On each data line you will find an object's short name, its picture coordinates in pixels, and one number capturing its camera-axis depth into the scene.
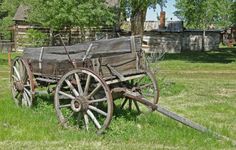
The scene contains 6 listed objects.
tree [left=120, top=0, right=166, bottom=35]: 34.56
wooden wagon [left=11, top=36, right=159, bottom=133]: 8.46
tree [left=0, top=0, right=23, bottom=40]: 55.88
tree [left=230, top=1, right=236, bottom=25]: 38.81
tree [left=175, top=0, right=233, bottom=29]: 40.48
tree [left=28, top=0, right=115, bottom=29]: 34.38
